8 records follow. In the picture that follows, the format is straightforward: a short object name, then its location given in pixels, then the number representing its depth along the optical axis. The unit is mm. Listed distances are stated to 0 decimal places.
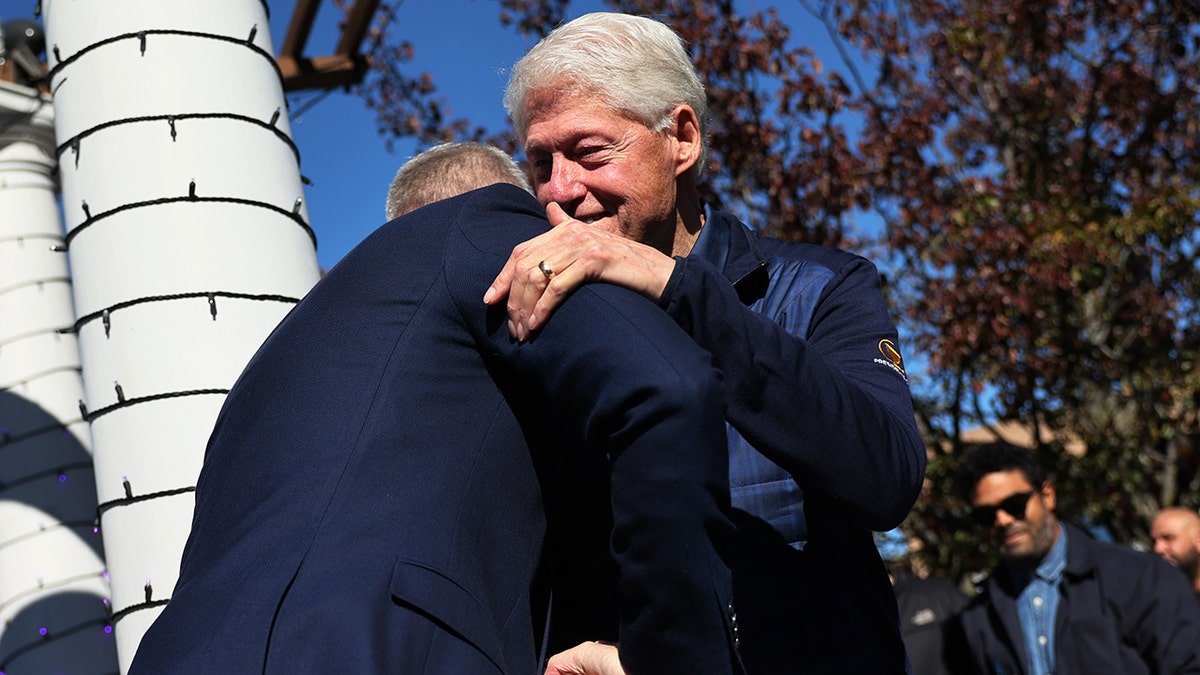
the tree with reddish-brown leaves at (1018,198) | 7289
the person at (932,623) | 5848
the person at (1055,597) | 4855
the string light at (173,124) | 3227
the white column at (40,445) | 4777
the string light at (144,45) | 3277
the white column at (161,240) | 3080
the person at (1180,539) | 6848
